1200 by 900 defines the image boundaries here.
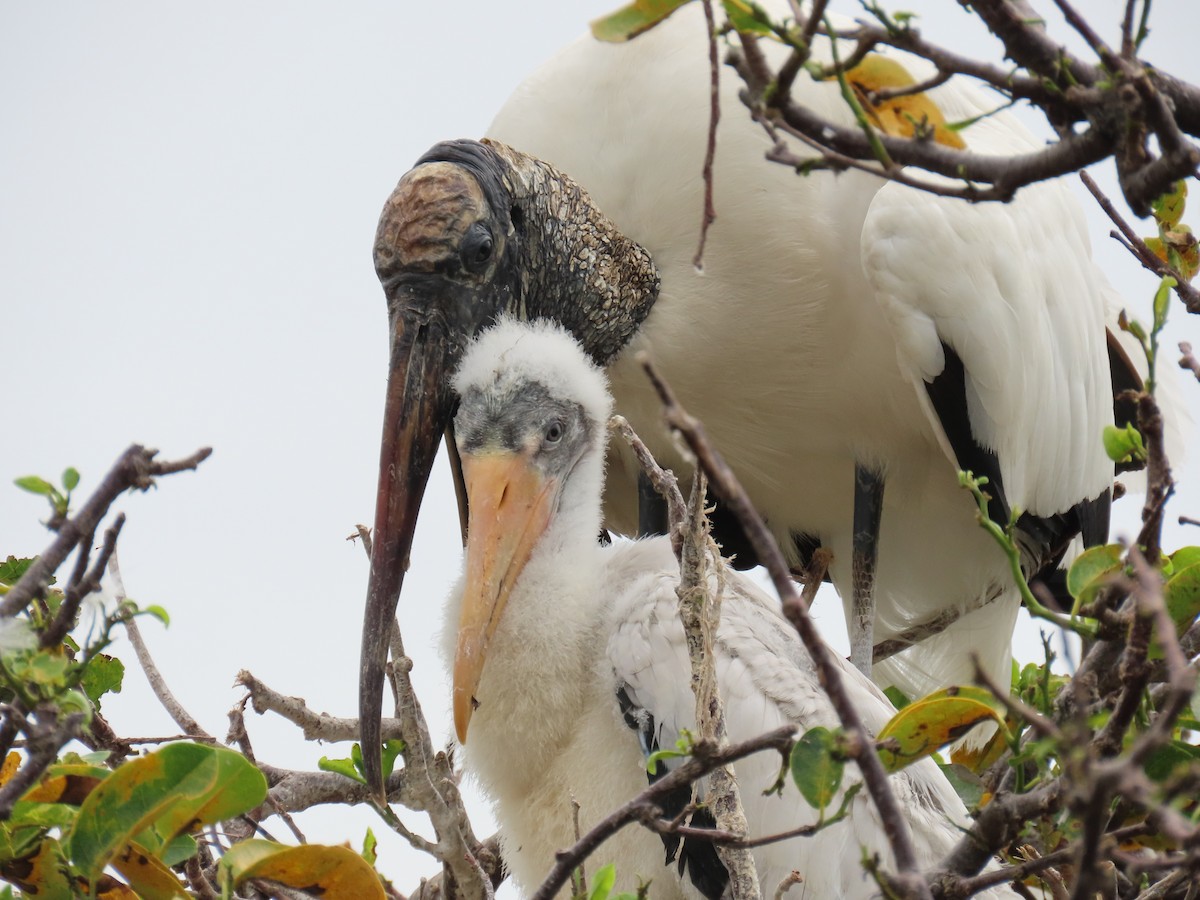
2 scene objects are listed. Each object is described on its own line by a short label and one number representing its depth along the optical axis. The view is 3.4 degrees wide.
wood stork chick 8.87
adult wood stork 9.08
